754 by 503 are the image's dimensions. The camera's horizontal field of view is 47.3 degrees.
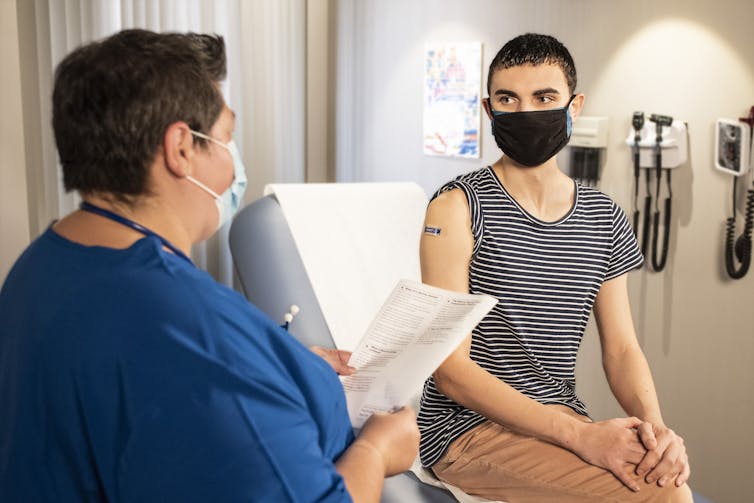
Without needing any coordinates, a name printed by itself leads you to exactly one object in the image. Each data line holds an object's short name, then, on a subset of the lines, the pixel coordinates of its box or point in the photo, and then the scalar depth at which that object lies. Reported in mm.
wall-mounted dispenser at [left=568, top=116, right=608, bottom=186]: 2668
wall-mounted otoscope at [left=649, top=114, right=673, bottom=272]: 2498
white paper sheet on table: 2129
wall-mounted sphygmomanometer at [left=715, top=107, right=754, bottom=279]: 2303
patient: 1507
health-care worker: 824
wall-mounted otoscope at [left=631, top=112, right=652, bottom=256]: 2549
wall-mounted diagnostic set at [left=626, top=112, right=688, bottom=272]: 2465
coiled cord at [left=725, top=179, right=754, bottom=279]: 2324
